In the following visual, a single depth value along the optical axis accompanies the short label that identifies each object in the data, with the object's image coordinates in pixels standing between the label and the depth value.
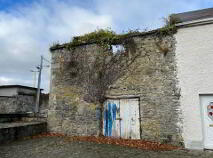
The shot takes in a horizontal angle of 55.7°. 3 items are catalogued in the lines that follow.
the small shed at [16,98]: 18.81
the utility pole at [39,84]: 19.45
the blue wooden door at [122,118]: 8.91
